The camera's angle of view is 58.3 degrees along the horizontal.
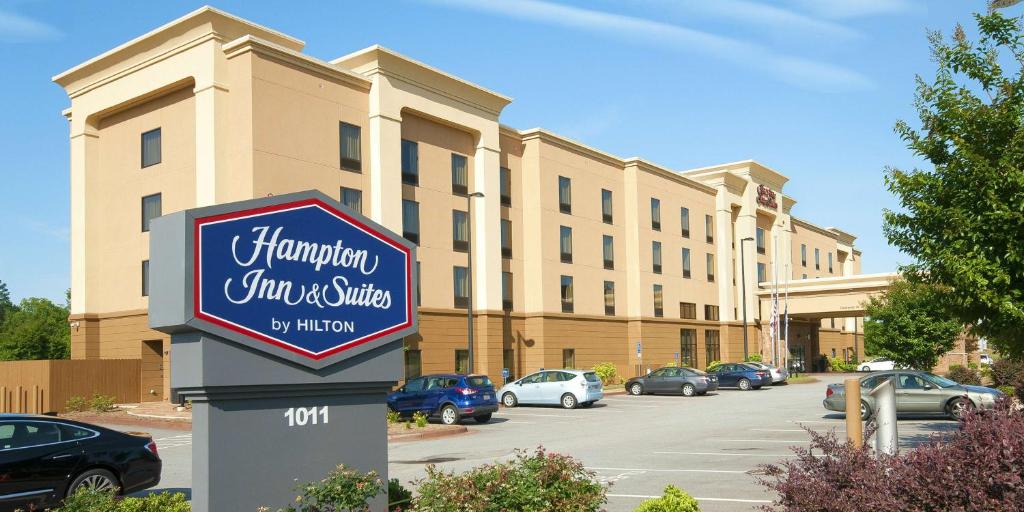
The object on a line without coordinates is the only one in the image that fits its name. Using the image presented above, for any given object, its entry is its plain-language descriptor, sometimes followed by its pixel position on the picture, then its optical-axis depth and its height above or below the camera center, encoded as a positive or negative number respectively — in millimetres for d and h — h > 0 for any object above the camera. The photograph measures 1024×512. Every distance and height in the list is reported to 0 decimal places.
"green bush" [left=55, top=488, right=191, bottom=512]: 8250 -1620
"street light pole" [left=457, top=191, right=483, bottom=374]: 36625 +775
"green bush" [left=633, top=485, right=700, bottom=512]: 8523 -1683
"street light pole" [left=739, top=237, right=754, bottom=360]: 62406 +3313
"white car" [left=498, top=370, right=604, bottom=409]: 34062 -2398
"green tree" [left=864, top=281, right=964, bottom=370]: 41219 -651
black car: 11867 -1694
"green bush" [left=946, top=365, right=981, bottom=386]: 35219 -2288
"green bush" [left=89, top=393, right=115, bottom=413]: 32625 -2461
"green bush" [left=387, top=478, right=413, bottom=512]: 8988 -1653
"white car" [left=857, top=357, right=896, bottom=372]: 61181 -3142
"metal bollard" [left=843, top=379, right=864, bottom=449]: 8820 -898
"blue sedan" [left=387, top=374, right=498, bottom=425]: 27609 -2133
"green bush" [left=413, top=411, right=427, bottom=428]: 25500 -2559
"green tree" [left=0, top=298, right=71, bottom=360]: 56812 -408
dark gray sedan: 40312 -2646
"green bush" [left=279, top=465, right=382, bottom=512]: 7324 -1305
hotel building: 34062 +6344
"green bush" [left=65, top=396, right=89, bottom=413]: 33250 -2518
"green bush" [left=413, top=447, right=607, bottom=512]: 7555 -1366
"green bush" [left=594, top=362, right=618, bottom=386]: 49000 -2520
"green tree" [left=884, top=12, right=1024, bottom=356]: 13312 +1843
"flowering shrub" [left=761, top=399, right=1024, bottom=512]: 6574 -1202
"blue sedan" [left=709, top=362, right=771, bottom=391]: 45000 -2719
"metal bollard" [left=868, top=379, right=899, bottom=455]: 8797 -960
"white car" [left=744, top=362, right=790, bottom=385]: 47006 -2748
